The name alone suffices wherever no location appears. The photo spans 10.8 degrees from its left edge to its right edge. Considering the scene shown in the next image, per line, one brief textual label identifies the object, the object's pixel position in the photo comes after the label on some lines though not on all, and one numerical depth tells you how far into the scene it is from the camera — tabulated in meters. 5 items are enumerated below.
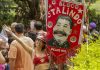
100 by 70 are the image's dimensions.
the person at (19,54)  9.69
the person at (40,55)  8.82
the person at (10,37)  11.83
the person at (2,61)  9.04
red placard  8.12
